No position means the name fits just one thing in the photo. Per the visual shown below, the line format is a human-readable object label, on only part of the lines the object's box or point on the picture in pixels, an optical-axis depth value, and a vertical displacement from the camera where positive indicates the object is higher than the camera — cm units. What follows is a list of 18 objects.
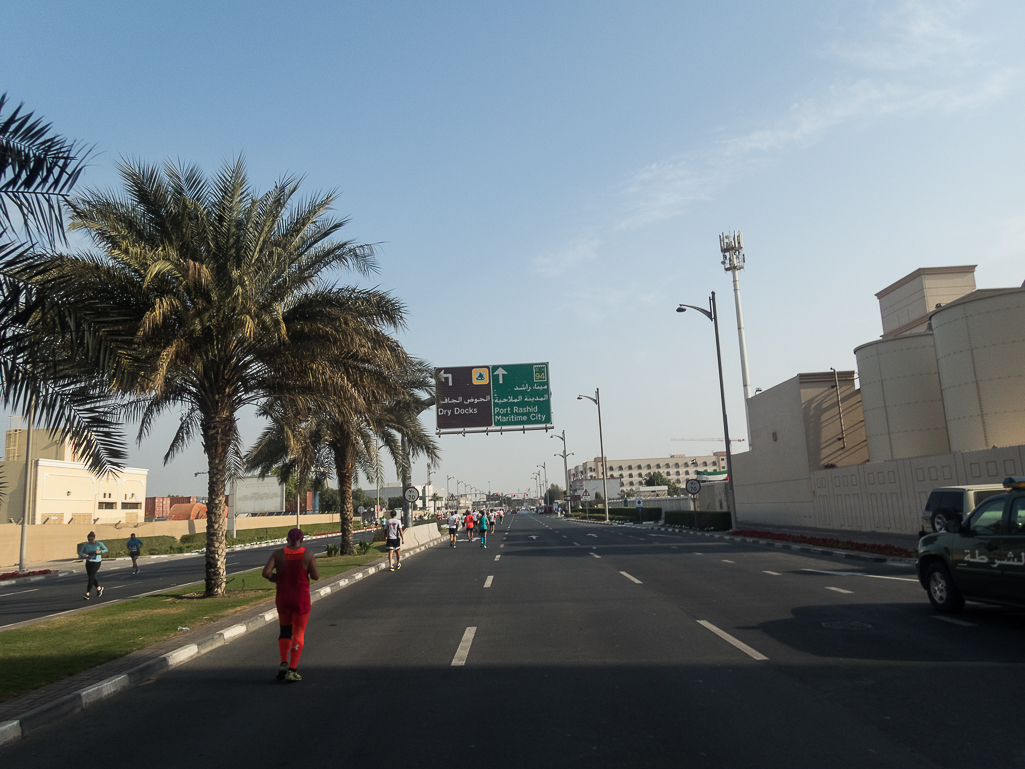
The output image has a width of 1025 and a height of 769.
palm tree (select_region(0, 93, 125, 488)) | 769 +210
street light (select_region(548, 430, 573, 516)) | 9530 -114
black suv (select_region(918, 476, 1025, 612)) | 873 -110
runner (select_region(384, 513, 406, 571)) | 2172 -112
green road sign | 3331 +448
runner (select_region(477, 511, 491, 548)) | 3137 -137
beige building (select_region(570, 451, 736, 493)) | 16798 +565
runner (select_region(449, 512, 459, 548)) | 3291 -139
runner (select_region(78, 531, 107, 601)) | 1817 -104
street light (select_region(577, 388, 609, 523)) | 6631 +822
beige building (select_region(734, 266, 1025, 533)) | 2475 +240
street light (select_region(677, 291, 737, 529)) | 3264 +259
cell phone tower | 6241 +2011
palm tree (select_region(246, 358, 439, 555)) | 1692 +238
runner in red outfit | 775 -98
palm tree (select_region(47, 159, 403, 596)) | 1341 +422
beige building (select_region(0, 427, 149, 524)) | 5341 +179
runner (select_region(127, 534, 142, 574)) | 2607 -117
